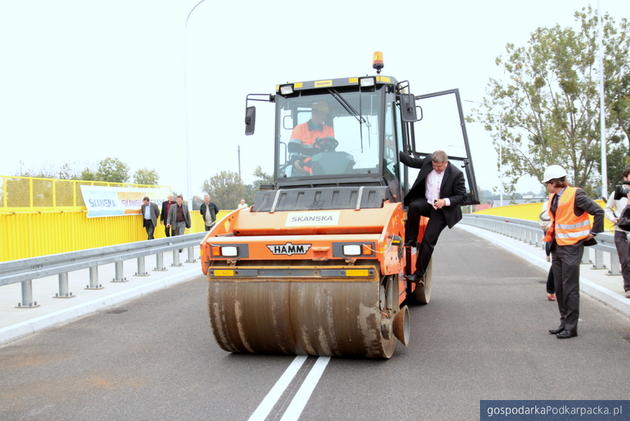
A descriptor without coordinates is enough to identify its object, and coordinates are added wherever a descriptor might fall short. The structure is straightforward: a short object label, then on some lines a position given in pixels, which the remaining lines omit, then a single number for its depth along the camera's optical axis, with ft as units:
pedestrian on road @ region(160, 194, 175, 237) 62.08
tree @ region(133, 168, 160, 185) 285.23
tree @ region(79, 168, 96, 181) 175.16
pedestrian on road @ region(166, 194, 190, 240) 60.95
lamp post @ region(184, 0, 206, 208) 71.72
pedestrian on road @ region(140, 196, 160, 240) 64.85
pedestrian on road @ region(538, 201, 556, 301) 31.38
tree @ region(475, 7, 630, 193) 126.72
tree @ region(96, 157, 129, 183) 195.83
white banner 57.67
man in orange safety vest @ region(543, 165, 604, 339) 22.88
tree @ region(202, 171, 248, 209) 263.49
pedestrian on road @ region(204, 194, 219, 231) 68.90
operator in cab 24.38
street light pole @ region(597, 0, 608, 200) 78.91
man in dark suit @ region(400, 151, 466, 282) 24.48
